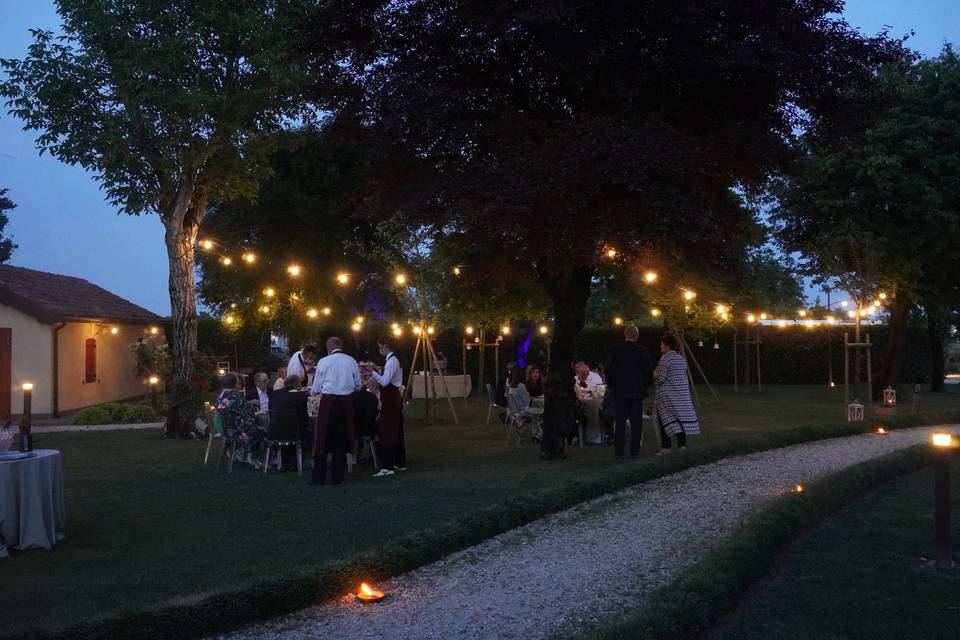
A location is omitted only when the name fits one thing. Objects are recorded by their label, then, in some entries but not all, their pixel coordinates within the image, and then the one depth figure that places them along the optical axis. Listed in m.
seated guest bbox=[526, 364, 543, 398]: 15.35
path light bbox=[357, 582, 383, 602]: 5.61
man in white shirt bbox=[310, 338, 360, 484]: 10.47
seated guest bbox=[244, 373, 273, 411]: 13.09
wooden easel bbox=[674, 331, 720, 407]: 22.82
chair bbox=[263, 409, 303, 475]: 11.28
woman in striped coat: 12.54
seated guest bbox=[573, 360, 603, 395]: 14.66
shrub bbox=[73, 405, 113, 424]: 20.14
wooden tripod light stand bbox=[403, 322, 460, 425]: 18.56
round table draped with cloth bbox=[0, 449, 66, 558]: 7.03
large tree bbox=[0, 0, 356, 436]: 15.62
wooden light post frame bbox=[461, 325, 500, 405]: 22.12
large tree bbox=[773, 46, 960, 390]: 19.56
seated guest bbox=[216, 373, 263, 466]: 11.78
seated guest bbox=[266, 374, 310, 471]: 11.25
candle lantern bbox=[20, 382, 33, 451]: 7.54
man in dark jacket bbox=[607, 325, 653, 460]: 11.96
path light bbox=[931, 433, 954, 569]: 6.03
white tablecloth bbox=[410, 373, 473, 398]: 24.86
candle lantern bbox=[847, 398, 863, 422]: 16.08
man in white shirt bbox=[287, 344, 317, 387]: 13.48
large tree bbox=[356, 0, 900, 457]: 10.41
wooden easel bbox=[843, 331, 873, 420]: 18.44
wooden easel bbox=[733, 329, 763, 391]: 28.39
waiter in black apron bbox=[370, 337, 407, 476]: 11.19
